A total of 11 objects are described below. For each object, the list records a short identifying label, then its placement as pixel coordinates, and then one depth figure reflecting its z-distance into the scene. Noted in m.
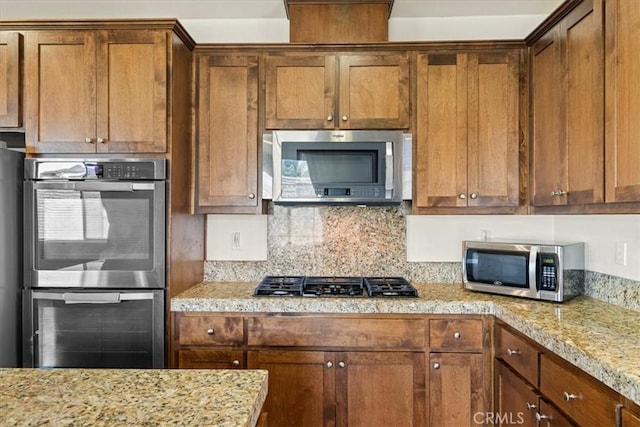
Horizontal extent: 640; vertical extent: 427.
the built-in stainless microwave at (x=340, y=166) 2.31
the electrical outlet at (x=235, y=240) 2.69
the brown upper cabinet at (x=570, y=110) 1.70
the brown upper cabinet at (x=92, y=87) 2.12
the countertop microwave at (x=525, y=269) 2.01
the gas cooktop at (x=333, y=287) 2.18
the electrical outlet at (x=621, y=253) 1.97
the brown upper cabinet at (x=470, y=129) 2.33
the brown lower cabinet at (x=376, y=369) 2.06
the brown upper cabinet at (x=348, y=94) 2.36
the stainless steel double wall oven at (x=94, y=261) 2.07
